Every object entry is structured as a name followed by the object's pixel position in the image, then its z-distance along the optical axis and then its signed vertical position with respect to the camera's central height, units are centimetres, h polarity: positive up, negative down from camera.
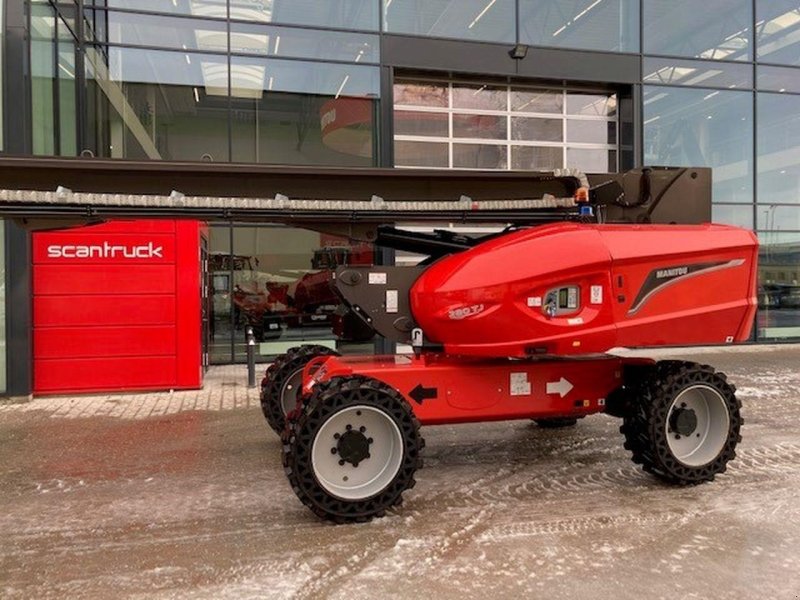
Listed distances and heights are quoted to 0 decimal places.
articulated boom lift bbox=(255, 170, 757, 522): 443 -36
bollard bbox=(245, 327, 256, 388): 962 -99
